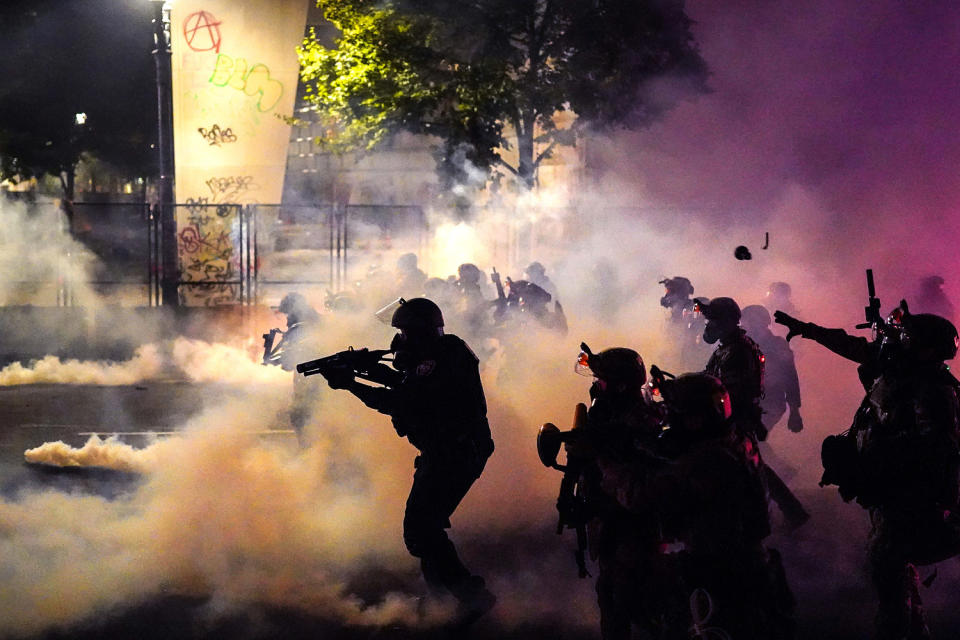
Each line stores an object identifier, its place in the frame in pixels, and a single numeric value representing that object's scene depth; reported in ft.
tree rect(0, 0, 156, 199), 72.38
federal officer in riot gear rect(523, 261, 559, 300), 47.88
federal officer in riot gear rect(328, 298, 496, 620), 19.19
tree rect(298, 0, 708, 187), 53.47
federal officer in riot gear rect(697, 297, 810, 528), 23.50
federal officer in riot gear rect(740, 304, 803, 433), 29.19
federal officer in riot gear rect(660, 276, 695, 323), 37.78
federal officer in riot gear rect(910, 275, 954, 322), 42.32
